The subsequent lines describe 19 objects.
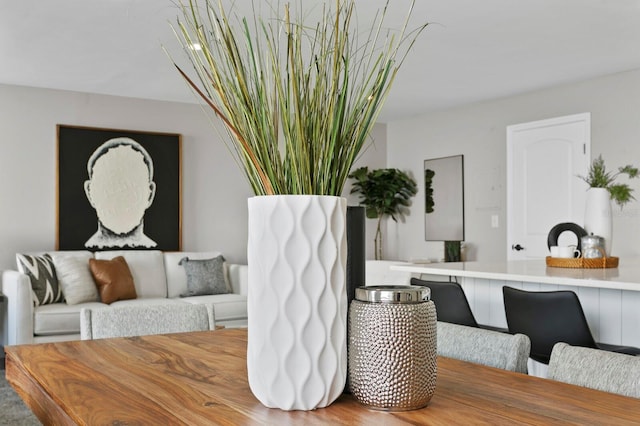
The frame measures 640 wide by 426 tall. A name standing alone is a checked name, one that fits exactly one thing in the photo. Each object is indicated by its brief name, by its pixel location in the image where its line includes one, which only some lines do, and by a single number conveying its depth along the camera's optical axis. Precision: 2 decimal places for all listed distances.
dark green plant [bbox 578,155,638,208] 3.70
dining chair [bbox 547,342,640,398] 1.21
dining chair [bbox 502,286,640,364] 2.64
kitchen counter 2.69
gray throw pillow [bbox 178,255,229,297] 6.17
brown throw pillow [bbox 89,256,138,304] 5.68
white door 6.01
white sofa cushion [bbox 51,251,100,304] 5.54
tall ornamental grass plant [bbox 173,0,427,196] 1.03
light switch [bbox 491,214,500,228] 6.80
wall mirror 7.21
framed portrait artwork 6.23
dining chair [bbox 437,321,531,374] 1.43
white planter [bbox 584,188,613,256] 3.51
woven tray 3.39
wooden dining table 0.96
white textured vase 1.00
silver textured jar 0.98
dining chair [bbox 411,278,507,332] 3.10
